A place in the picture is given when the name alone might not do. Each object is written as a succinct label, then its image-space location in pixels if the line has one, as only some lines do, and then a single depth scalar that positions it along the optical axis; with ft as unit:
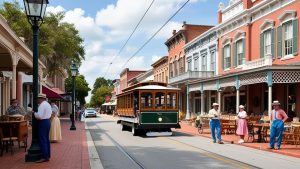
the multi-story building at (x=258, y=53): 74.84
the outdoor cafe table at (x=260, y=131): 59.66
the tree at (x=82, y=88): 364.64
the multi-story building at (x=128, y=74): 317.63
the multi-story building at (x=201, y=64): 117.50
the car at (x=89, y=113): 220.43
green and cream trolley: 71.67
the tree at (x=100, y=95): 458.09
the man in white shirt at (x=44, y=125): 36.13
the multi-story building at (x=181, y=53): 140.05
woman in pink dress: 59.67
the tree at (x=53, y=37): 111.14
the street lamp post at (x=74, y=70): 86.74
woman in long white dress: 56.90
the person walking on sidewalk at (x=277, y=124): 50.42
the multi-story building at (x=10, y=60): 46.88
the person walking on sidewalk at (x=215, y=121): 60.03
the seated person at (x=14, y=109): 49.14
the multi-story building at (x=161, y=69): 178.40
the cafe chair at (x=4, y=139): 41.08
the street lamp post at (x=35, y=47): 36.68
